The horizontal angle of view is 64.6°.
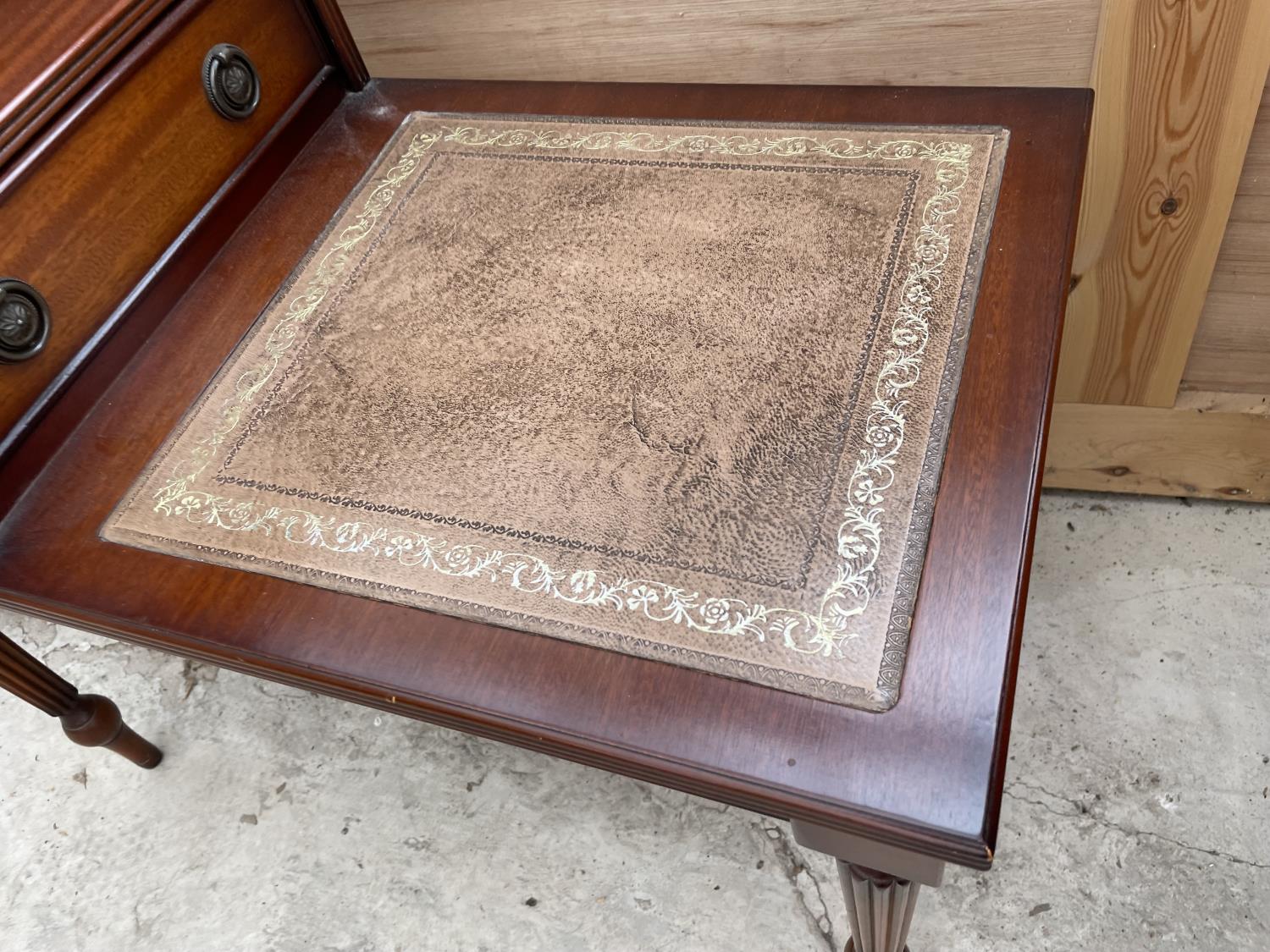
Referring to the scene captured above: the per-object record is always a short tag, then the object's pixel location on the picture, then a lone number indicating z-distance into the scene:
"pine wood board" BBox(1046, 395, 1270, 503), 1.26
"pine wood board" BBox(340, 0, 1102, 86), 0.98
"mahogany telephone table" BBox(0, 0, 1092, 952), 0.57
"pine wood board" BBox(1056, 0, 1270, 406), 0.92
